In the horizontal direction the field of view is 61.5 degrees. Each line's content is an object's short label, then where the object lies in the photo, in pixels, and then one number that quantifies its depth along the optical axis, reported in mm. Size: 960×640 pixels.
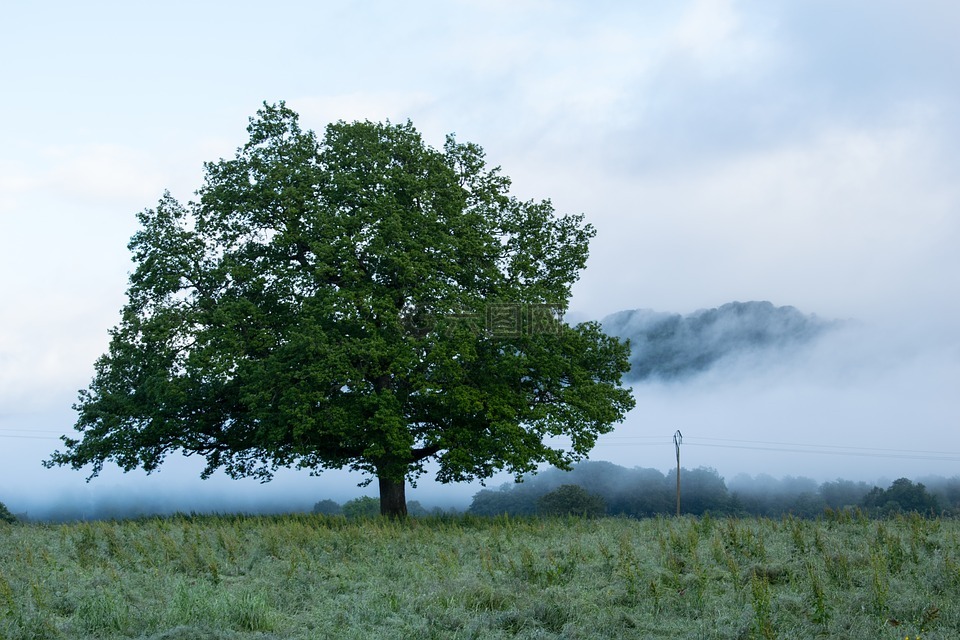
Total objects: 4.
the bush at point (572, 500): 64312
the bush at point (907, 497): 69312
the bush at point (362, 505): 73894
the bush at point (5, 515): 45697
